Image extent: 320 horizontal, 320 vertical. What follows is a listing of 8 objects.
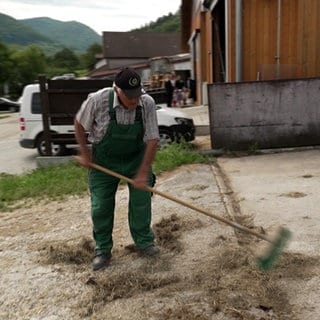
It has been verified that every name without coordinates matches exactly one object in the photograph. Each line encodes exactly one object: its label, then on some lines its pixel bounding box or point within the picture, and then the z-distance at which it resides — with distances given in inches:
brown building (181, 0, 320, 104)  374.6
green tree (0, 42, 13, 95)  2185.0
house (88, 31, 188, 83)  2620.6
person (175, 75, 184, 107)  910.1
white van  405.1
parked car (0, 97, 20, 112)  1501.0
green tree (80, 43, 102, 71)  3486.7
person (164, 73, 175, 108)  810.5
